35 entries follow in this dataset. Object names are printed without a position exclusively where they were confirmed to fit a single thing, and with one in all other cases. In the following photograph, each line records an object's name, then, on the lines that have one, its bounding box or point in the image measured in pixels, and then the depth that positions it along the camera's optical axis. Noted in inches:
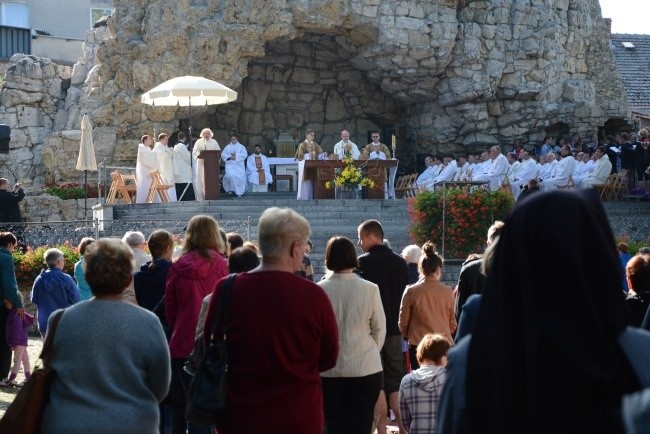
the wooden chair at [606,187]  926.4
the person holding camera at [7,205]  825.5
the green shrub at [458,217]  682.8
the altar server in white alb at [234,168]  1073.5
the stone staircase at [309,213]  811.4
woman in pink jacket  271.7
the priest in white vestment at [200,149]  933.8
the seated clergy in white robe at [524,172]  975.6
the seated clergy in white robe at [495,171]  995.3
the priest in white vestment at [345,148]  1003.9
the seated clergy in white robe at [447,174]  1051.9
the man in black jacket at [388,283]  322.7
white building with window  1558.8
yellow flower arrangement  889.5
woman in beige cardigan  254.4
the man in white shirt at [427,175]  1077.4
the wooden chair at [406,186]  1046.9
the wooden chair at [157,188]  930.1
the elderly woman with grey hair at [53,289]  415.2
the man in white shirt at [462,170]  1035.6
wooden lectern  908.0
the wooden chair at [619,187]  926.4
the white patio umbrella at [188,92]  914.7
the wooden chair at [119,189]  947.2
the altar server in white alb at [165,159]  943.7
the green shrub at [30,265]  663.1
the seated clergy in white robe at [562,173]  962.7
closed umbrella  926.4
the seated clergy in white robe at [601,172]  935.7
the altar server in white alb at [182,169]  964.6
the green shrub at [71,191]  1066.7
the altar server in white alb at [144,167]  938.7
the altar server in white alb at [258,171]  1102.4
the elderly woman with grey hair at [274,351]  183.0
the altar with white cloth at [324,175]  925.2
